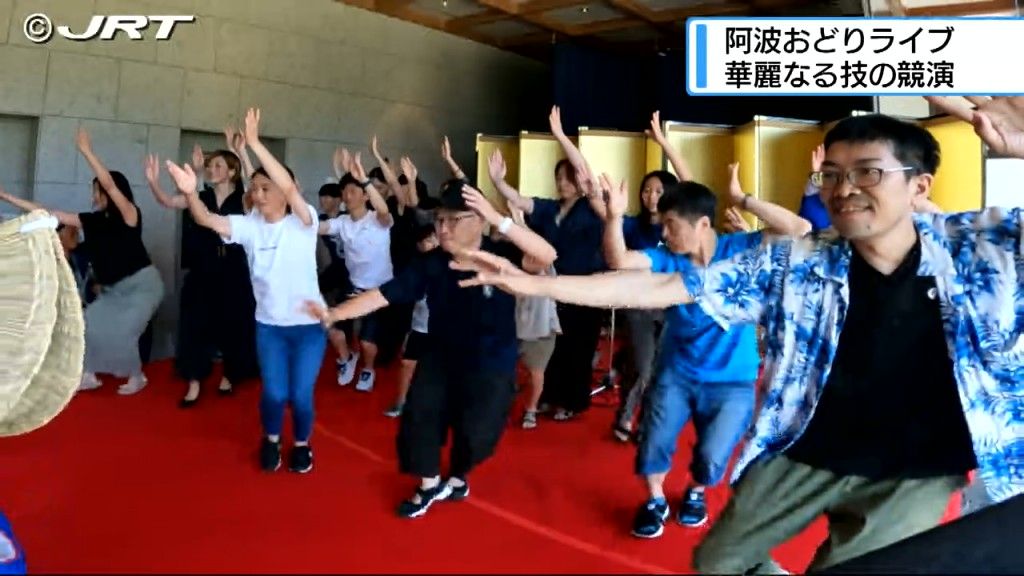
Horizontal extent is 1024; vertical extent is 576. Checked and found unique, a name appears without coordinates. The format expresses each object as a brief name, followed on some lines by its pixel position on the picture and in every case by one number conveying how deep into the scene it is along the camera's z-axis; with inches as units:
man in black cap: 97.4
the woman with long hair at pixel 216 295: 157.8
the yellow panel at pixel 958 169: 165.2
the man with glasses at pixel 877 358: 48.7
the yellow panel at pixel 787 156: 220.5
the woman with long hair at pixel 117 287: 154.6
